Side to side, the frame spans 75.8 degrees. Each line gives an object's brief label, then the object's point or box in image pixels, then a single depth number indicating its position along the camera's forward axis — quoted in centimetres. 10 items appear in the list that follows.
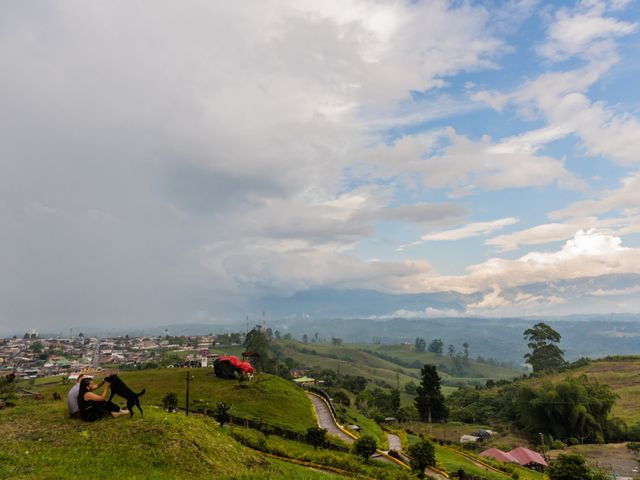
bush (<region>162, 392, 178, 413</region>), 5767
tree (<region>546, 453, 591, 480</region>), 4416
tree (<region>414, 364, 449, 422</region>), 9619
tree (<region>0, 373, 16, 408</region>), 4244
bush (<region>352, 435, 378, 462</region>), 4369
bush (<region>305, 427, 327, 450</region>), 4662
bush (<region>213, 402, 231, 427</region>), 4834
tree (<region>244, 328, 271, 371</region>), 15414
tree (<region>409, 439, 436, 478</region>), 4198
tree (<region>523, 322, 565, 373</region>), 17400
